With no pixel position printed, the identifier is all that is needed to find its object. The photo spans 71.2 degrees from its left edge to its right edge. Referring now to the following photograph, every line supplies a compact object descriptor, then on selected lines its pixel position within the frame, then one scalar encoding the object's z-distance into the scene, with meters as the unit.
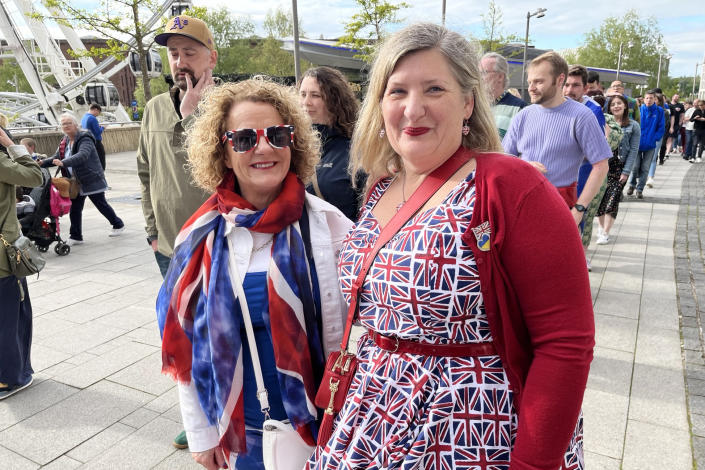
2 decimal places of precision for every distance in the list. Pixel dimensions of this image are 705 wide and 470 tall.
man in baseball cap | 2.62
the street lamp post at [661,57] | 52.59
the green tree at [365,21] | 21.83
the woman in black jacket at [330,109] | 2.62
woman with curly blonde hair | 1.62
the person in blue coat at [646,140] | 10.10
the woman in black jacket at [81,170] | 7.78
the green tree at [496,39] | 28.41
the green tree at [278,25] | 48.84
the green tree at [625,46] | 53.00
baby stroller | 6.71
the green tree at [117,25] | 12.42
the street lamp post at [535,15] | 29.17
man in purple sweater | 3.71
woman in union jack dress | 1.14
